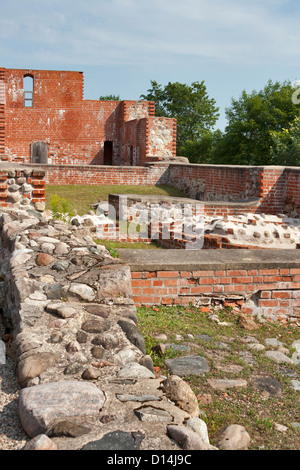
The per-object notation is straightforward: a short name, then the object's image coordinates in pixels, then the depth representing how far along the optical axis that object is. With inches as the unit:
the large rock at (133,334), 102.6
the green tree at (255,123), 884.6
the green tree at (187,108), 1422.2
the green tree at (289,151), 666.2
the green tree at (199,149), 1252.5
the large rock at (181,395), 84.9
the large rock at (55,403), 70.8
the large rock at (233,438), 84.1
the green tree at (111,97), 1923.2
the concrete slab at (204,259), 158.2
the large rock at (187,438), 66.7
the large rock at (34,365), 84.0
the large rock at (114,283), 123.0
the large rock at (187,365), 114.1
